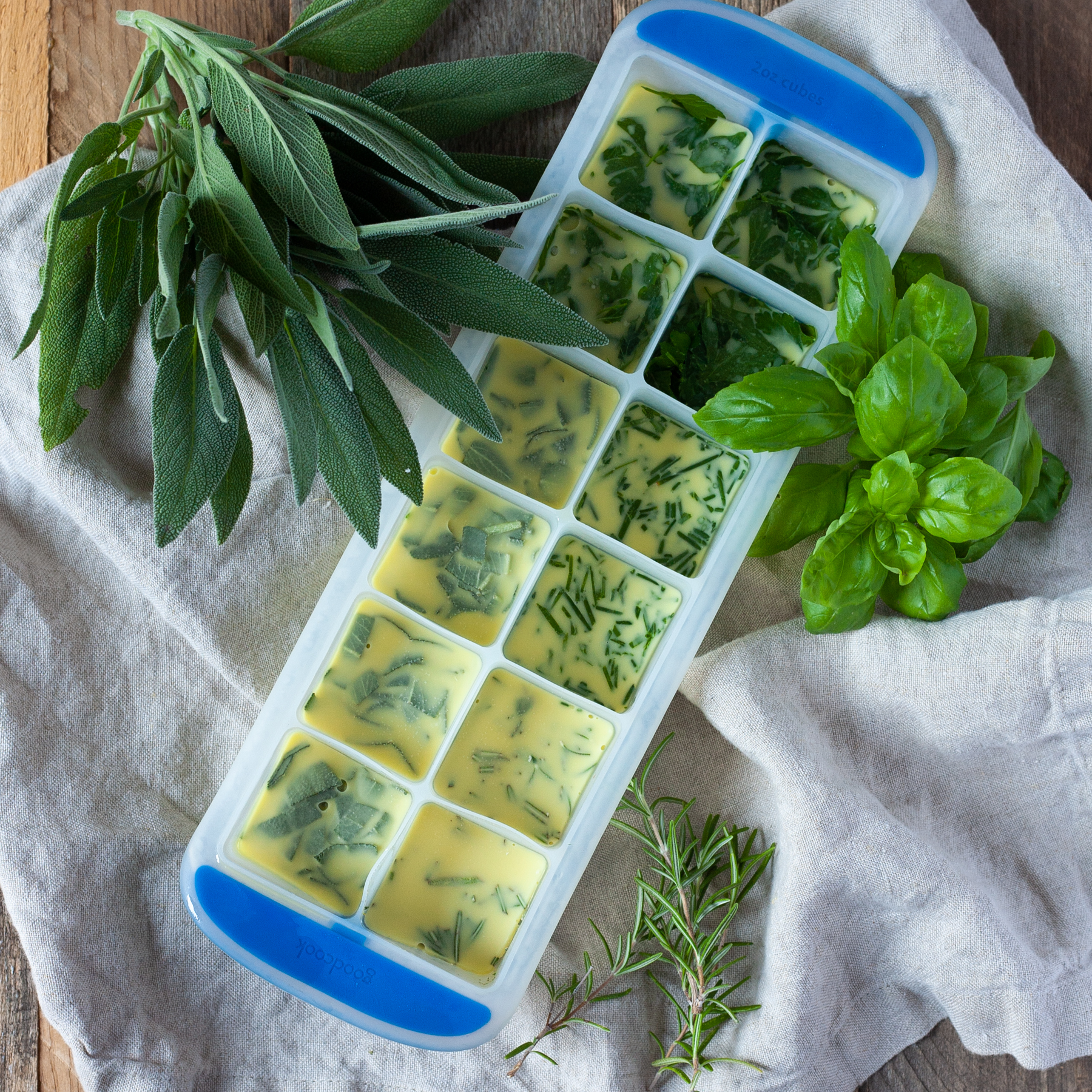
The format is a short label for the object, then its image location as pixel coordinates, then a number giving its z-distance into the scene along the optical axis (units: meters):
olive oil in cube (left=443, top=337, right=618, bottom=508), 0.82
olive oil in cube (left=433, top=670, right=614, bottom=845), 0.82
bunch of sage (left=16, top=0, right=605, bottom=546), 0.76
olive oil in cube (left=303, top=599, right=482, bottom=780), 0.81
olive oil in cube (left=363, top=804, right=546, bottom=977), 0.81
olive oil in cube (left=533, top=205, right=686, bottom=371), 0.82
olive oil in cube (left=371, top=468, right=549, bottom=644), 0.81
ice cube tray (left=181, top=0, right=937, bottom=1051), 0.81
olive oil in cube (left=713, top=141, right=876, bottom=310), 0.82
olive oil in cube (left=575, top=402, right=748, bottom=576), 0.82
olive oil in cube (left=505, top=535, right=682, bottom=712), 0.82
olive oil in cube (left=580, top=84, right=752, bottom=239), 0.82
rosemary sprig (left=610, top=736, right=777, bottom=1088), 0.81
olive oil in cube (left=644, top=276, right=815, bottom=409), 0.82
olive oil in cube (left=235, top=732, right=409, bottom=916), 0.81
